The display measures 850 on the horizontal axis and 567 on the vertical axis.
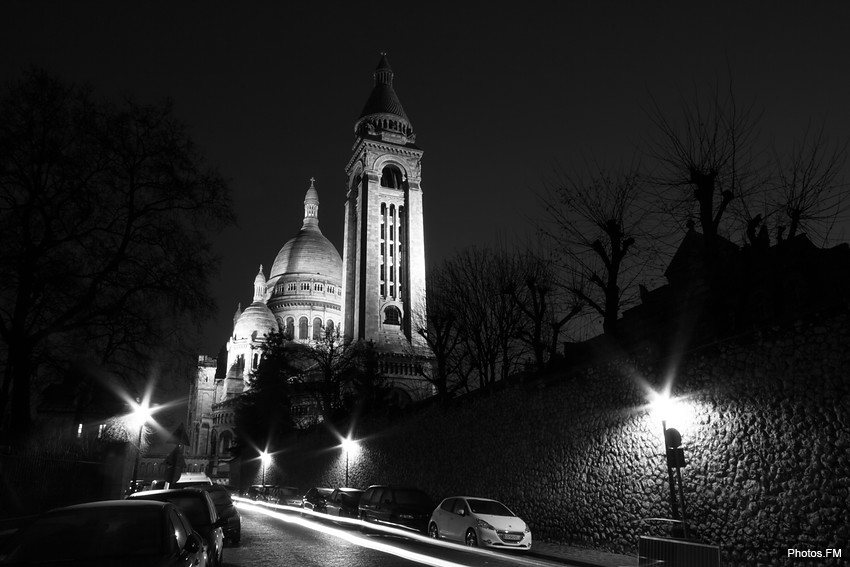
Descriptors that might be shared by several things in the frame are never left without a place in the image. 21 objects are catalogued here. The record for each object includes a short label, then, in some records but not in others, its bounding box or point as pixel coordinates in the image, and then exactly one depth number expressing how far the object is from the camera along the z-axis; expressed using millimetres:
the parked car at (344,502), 24328
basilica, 69500
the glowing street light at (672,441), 11859
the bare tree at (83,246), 14312
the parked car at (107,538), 5141
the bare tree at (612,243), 17125
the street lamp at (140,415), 20588
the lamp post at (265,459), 53469
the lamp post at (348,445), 34625
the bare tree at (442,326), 28906
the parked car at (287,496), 33500
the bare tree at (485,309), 27031
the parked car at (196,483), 22445
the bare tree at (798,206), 14820
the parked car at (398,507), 19645
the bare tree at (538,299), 22234
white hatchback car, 14320
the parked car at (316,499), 27391
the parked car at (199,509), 8656
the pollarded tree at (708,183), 14805
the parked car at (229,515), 13138
